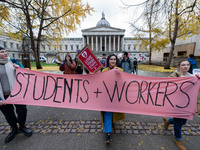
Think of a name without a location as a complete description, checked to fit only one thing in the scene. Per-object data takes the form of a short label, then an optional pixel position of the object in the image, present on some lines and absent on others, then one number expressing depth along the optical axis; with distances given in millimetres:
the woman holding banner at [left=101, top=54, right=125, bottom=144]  2123
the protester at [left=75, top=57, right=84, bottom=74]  4938
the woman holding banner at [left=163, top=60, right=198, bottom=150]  2037
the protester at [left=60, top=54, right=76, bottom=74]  4328
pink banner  2176
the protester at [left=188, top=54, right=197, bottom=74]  5523
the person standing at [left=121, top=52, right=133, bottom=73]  4602
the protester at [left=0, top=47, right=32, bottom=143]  2092
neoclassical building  51112
